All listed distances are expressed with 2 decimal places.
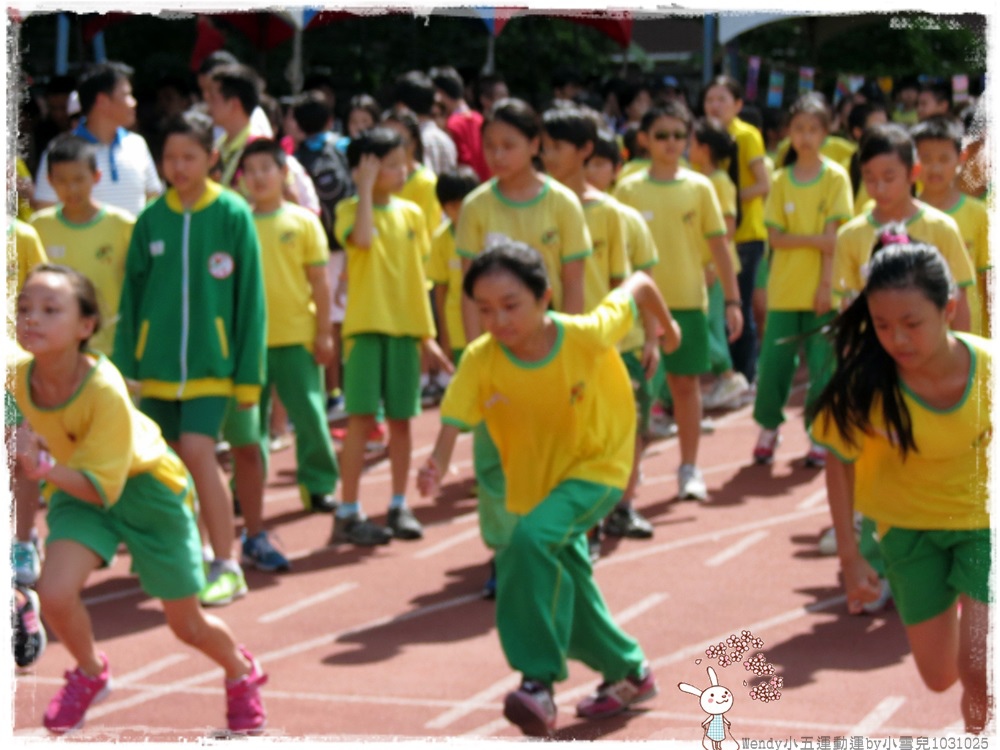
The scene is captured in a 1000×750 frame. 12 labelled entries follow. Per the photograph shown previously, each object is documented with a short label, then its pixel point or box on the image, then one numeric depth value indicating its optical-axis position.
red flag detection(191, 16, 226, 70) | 27.56
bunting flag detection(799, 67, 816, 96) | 30.44
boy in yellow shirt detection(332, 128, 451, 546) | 14.68
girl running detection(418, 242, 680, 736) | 9.51
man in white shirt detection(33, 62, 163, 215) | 14.95
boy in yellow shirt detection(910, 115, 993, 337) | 13.06
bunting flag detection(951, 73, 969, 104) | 24.93
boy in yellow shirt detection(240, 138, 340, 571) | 14.39
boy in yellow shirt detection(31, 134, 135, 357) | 13.39
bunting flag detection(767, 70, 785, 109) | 28.98
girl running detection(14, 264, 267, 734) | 9.30
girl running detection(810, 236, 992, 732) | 8.04
